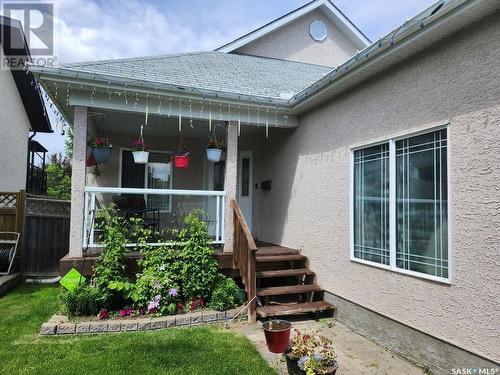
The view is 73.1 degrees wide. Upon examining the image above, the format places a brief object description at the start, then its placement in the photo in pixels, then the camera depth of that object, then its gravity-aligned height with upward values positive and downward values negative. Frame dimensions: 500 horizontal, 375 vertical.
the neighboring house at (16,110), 10.93 +3.37
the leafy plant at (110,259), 5.27 -0.96
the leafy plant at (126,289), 5.18 -1.41
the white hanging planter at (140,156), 6.22 +0.81
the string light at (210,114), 6.37 +1.64
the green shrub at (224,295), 5.54 -1.59
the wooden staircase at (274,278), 5.48 -1.43
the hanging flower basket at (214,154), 6.70 +0.93
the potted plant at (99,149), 6.01 +0.90
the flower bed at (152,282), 5.19 -1.35
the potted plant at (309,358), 3.21 -1.55
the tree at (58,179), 19.90 +1.23
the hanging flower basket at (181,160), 6.69 +0.79
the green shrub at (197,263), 5.65 -1.07
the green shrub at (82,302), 5.10 -1.56
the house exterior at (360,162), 3.44 +0.67
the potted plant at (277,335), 4.17 -1.67
